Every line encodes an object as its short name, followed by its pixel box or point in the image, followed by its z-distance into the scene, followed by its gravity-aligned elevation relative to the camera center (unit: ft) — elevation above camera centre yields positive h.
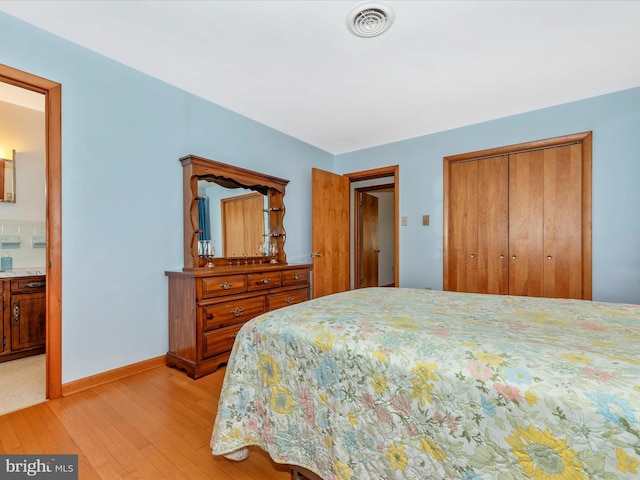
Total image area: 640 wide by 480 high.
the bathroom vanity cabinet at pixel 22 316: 8.34 -2.16
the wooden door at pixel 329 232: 12.40 +0.33
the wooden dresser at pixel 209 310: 7.41 -1.87
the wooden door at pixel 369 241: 17.97 -0.10
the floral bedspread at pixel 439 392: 2.26 -1.41
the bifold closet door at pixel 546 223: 9.59 +0.53
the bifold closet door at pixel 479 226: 10.82 +0.47
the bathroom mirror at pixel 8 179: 9.54 +1.99
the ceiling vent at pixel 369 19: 5.62 +4.32
